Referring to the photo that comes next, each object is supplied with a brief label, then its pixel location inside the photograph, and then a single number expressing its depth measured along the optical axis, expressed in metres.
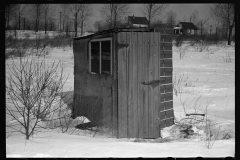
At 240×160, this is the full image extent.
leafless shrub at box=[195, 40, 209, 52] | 22.31
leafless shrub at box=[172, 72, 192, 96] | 12.01
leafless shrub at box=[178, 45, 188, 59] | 21.67
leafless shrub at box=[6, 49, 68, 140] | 5.41
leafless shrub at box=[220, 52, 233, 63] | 20.07
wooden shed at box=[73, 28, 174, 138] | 6.21
